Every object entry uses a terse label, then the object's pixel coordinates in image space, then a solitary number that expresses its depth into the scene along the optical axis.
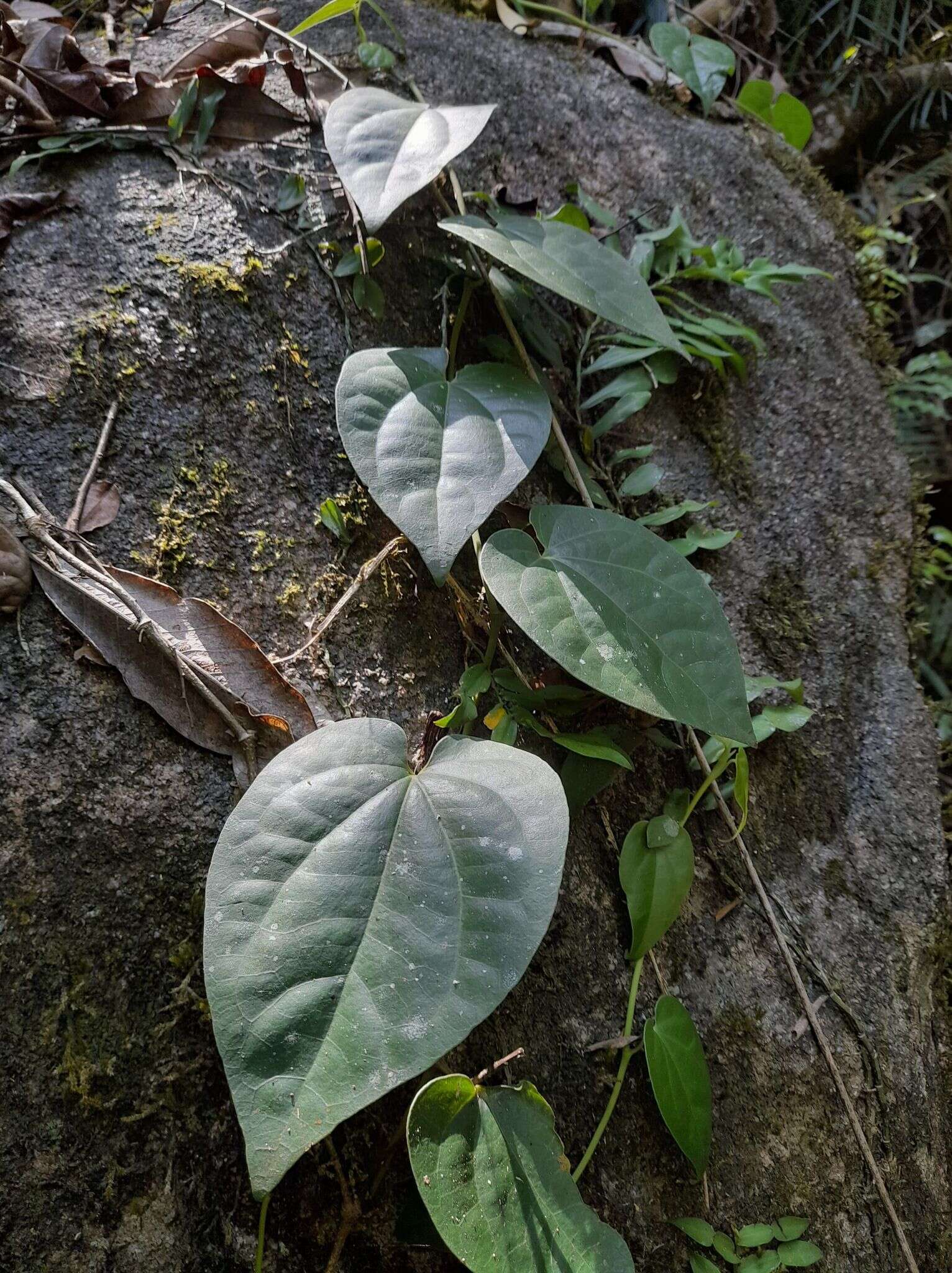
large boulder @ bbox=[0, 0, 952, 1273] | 0.29
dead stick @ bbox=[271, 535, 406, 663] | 0.35
